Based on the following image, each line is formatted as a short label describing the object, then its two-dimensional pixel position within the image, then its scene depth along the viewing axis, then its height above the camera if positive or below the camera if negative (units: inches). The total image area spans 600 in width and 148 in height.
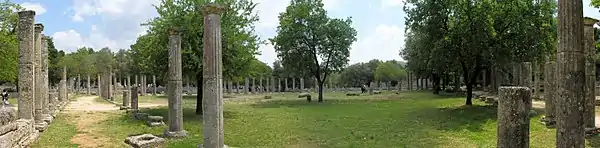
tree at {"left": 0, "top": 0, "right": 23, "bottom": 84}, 1198.9 +96.8
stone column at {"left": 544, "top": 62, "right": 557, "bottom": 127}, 671.8 -31.8
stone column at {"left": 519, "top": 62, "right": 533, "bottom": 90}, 1298.7 +6.5
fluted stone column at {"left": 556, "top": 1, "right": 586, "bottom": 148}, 294.2 +0.0
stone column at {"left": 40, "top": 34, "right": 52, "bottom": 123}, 768.3 -3.3
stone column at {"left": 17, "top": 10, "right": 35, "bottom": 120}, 568.4 +11.3
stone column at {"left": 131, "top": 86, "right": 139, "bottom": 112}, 960.2 -41.5
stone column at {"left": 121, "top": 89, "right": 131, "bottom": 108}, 1094.4 -45.0
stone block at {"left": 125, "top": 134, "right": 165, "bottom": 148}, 530.4 -70.8
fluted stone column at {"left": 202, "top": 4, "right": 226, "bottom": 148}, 453.1 -1.3
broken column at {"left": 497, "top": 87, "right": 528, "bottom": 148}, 304.8 -25.3
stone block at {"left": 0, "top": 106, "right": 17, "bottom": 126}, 425.6 -32.5
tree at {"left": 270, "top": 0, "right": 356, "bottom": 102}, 1473.9 +126.2
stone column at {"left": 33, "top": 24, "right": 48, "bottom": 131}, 631.2 -3.7
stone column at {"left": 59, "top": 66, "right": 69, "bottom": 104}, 1271.0 -32.1
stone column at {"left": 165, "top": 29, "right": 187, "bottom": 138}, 625.0 -12.8
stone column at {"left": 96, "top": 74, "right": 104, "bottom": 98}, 1971.6 -28.3
